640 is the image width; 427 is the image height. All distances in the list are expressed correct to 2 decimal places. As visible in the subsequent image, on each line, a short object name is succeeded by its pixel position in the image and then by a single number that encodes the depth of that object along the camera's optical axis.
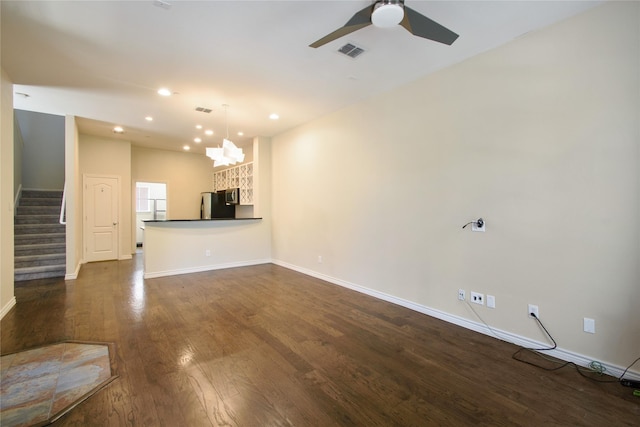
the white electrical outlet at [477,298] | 2.94
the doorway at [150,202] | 9.53
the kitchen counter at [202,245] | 5.16
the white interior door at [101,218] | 6.52
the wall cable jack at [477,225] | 2.92
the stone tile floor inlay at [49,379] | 1.75
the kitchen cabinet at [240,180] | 6.83
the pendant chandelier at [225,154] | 4.39
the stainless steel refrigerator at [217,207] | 7.65
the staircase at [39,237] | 5.10
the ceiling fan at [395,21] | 1.85
